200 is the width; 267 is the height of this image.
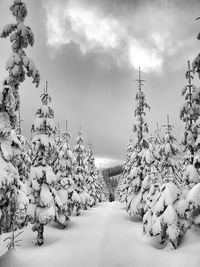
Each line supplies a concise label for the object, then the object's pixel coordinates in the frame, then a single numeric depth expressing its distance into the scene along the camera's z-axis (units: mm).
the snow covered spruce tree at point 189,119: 19755
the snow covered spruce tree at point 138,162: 28578
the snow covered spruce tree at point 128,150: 44300
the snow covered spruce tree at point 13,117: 13734
